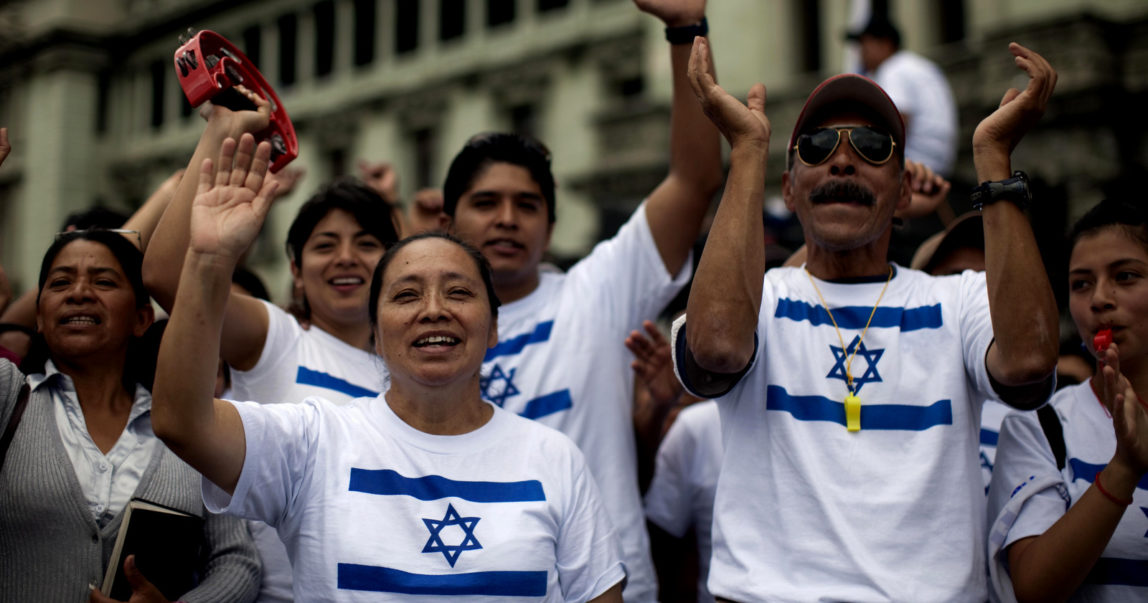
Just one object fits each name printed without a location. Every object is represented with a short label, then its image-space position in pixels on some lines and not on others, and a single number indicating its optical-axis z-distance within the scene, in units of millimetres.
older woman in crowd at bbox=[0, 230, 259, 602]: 2713
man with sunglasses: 2363
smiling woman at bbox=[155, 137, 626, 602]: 2250
